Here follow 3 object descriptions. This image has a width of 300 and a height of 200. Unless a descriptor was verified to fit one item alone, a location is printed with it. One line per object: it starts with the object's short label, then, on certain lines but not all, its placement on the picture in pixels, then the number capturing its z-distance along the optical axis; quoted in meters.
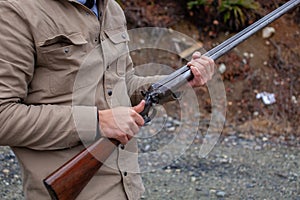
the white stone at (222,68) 9.23
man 2.34
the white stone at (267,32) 9.85
